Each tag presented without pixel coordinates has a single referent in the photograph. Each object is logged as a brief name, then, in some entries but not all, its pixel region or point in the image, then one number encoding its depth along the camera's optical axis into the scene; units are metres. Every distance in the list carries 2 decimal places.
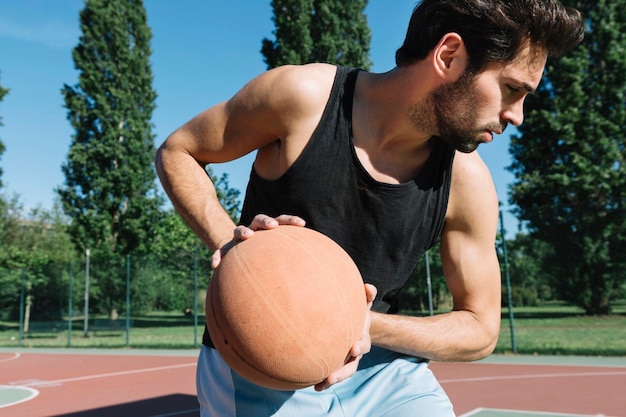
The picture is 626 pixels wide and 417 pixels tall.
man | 2.05
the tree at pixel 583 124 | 19.33
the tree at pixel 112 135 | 26.42
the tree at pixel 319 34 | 23.19
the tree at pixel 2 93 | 24.91
